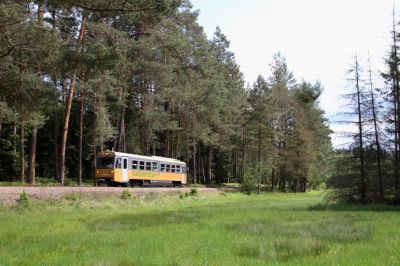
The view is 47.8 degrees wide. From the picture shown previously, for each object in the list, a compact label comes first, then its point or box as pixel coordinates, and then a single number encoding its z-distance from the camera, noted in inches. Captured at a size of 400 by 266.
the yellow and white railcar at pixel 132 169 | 1306.6
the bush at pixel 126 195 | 1059.7
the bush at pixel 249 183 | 1911.0
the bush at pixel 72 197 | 915.4
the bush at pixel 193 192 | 1409.4
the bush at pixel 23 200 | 790.5
